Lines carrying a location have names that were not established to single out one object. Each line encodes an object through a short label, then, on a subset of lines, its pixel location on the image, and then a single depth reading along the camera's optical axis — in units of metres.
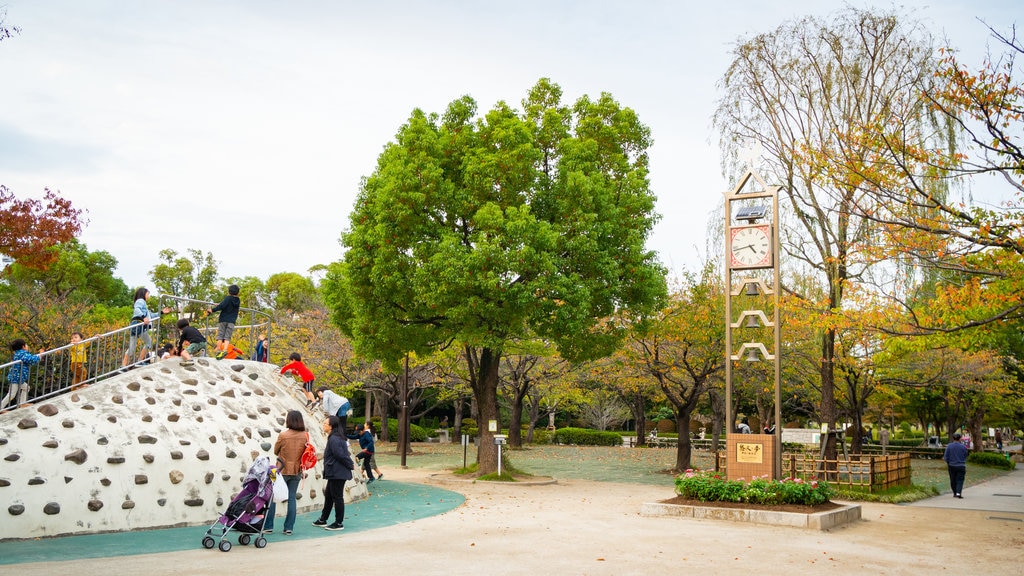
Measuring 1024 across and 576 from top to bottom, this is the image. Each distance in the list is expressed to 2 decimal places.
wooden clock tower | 15.42
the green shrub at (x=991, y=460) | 36.44
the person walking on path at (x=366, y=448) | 19.44
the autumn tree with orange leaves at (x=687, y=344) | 24.05
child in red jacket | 17.91
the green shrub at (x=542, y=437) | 47.59
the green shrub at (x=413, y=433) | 47.06
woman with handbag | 11.53
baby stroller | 10.41
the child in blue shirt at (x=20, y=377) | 11.77
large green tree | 19.58
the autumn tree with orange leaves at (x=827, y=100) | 21.83
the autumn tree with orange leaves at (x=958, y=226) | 12.66
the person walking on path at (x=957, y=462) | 21.20
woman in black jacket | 12.23
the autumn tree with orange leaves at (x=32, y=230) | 16.73
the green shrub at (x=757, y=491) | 14.26
